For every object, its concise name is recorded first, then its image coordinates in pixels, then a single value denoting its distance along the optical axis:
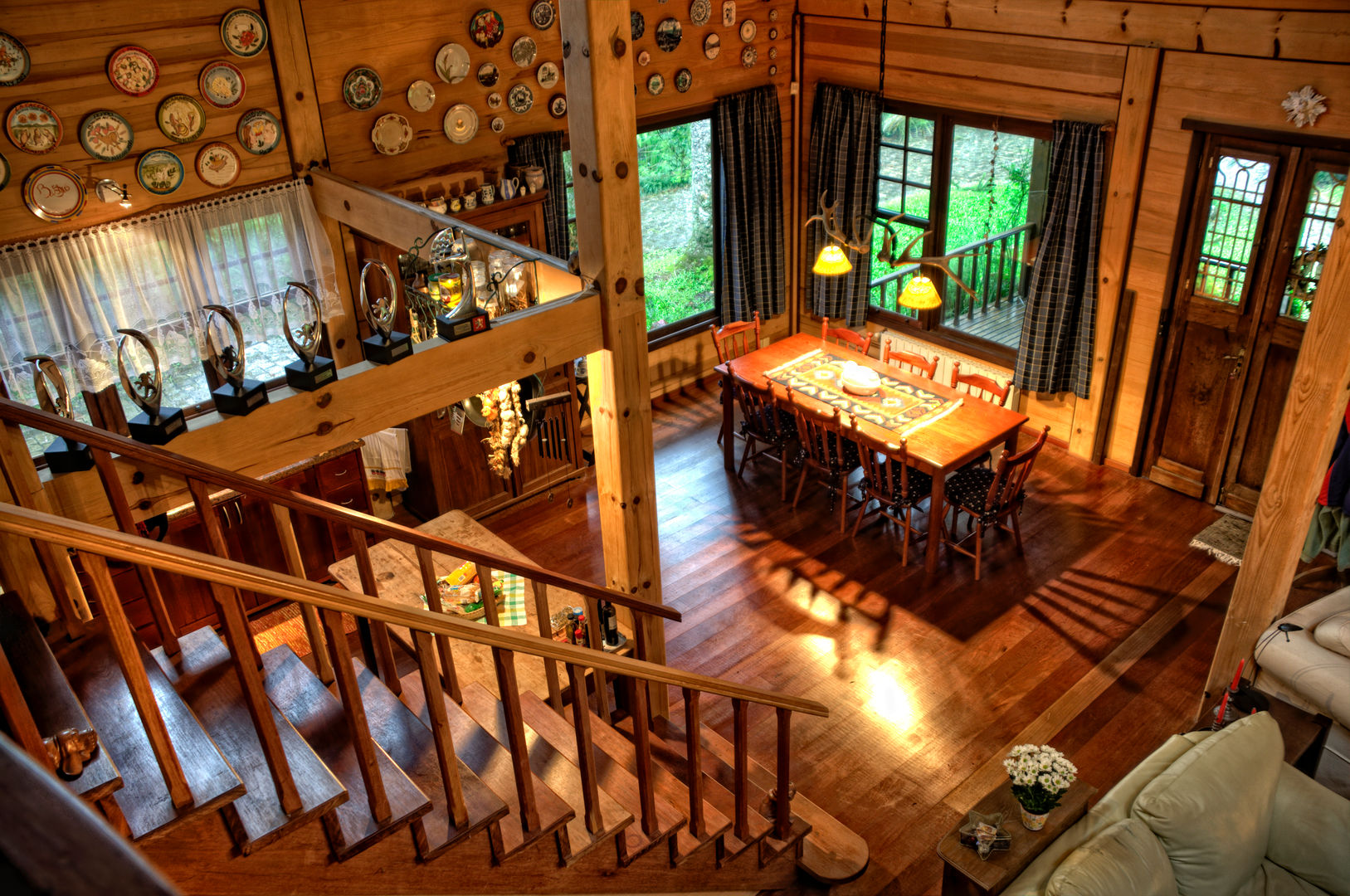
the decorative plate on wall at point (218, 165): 5.21
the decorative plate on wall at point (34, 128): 4.62
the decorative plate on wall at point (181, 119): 5.02
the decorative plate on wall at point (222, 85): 5.09
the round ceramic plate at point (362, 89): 5.61
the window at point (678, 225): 7.62
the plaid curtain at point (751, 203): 7.68
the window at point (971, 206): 7.06
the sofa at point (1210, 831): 3.37
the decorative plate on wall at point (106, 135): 4.83
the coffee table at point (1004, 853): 3.62
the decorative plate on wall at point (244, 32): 5.07
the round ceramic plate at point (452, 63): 5.98
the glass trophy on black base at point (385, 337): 2.96
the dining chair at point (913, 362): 7.07
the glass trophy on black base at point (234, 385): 2.77
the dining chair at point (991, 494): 5.74
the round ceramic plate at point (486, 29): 6.06
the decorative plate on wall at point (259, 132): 5.27
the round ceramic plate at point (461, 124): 6.14
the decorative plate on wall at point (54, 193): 4.75
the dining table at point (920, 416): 5.94
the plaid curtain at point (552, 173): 6.55
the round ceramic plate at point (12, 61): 4.49
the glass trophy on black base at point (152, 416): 2.67
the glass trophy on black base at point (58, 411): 2.56
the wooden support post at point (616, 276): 3.12
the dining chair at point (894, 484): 6.05
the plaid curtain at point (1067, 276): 6.41
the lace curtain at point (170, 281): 4.87
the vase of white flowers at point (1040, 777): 3.61
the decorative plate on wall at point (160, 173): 5.04
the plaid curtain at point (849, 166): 7.54
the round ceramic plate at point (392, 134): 5.81
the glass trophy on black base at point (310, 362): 2.84
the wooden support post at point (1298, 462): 3.72
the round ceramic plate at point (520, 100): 6.44
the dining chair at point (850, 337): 7.32
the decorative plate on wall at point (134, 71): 4.80
